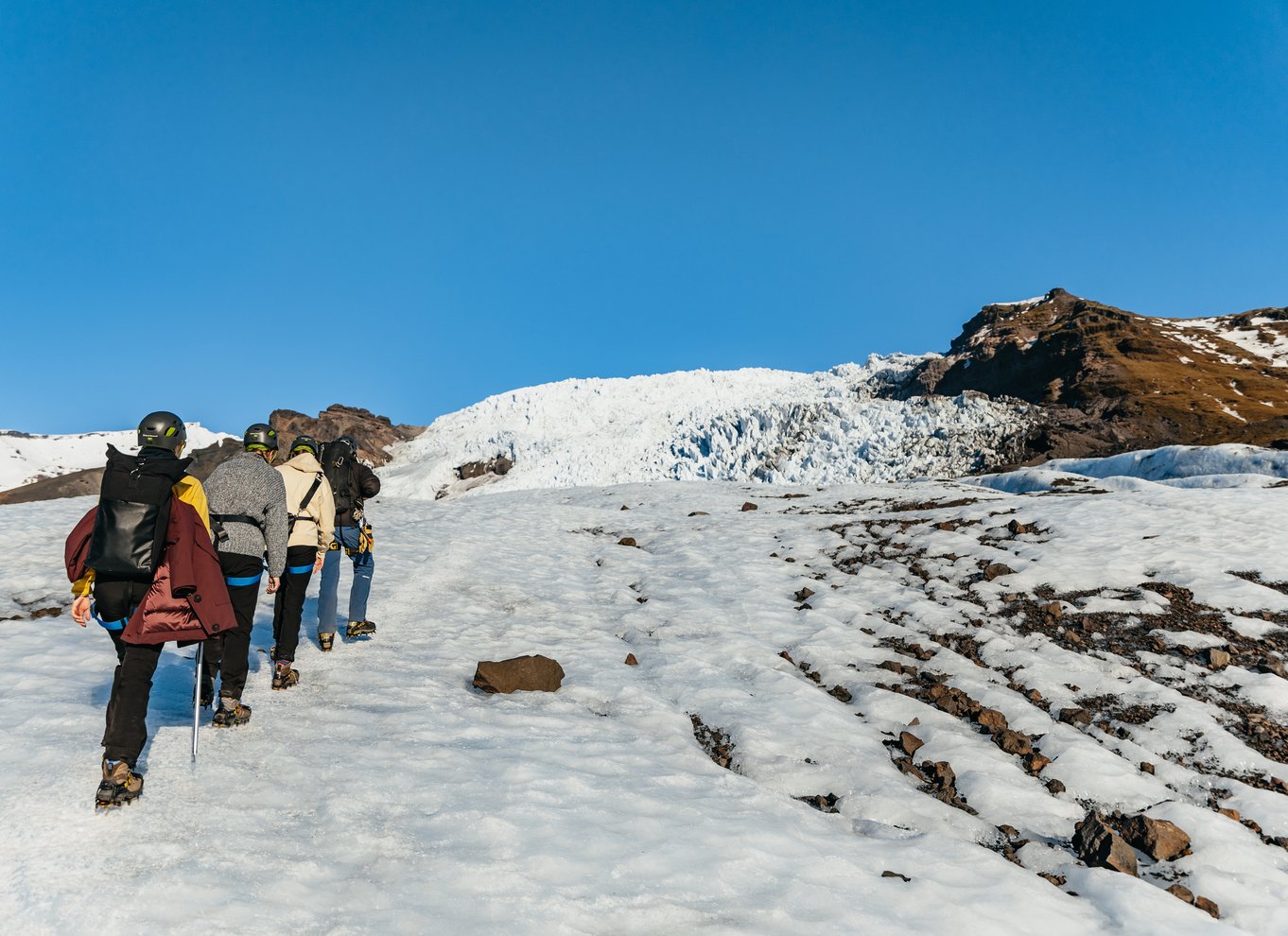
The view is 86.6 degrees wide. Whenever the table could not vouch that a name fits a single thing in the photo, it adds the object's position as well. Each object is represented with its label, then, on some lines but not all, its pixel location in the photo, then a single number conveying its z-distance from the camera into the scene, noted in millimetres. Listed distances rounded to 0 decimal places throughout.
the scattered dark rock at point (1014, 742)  7078
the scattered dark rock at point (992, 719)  7531
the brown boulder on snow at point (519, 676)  8109
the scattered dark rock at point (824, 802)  6047
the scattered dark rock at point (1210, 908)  4812
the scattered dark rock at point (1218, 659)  8523
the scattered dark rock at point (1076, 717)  7684
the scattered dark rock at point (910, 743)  7109
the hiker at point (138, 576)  4703
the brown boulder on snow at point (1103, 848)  5125
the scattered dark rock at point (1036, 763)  6758
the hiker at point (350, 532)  9102
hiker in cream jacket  7543
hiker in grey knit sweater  6285
